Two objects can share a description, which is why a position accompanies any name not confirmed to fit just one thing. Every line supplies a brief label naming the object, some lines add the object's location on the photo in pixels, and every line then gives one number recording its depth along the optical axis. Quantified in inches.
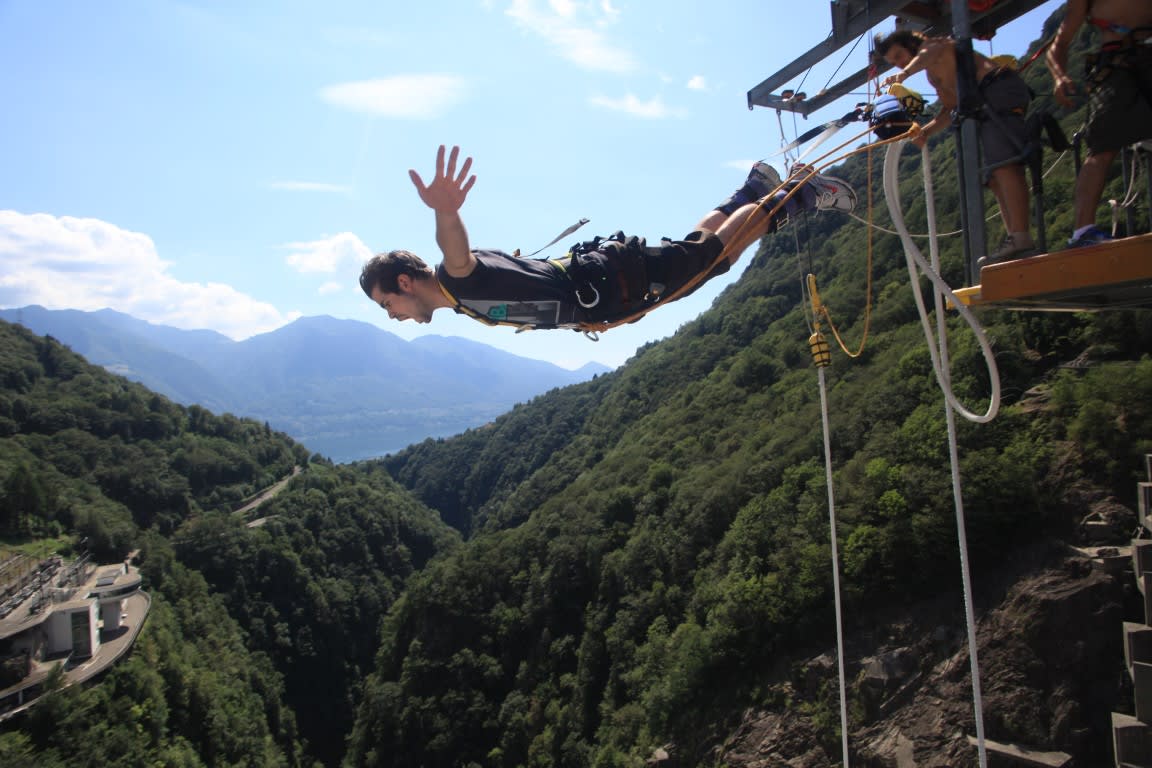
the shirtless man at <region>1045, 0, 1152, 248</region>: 109.1
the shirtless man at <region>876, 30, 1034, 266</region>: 115.2
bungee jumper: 148.5
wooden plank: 97.7
